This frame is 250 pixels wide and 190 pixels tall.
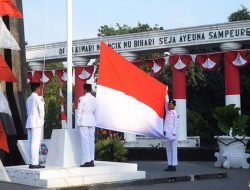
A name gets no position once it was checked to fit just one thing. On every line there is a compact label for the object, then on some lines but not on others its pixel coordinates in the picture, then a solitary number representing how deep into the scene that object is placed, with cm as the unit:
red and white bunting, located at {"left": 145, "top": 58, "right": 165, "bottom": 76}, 2094
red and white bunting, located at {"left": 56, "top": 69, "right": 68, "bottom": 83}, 2383
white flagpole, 940
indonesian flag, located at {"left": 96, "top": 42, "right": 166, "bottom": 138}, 871
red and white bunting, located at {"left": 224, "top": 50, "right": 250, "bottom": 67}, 1902
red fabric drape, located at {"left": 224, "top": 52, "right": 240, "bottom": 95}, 1986
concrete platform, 822
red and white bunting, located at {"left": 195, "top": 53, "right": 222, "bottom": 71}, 1991
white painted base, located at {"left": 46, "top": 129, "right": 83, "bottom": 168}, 906
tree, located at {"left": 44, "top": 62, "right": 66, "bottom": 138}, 4430
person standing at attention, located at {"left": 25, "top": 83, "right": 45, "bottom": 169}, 892
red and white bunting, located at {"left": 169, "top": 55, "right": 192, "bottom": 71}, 2042
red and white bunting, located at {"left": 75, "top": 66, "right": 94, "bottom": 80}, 2316
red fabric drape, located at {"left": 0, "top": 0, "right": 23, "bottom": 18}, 965
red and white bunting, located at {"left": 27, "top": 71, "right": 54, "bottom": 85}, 2406
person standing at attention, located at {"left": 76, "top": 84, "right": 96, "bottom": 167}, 912
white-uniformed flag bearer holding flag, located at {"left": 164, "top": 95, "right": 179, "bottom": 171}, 1105
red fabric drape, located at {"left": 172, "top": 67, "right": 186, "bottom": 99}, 2078
